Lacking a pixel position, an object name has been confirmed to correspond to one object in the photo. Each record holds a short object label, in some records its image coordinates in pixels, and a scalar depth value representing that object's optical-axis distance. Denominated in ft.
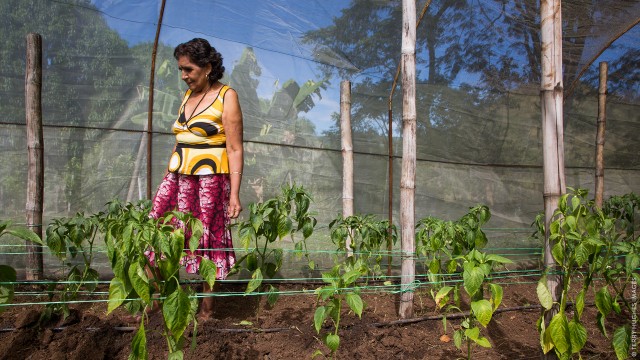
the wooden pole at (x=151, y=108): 12.52
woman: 9.25
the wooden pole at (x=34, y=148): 10.94
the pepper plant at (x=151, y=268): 5.97
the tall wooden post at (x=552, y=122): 7.59
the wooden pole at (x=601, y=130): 16.01
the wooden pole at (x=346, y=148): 13.53
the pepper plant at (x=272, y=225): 9.07
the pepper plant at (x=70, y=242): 9.03
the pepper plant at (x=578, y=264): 7.04
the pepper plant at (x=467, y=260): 6.60
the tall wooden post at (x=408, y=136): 9.77
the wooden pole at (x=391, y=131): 14.38
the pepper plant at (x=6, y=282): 6.22
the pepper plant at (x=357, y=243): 7.41
